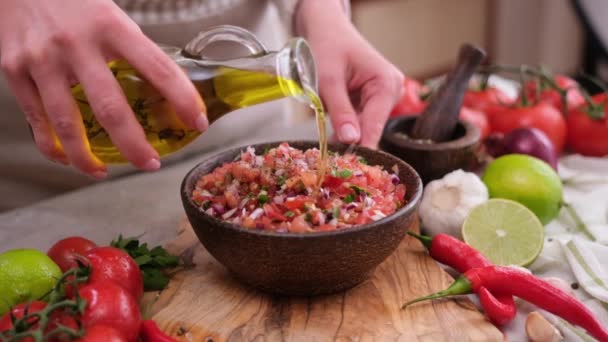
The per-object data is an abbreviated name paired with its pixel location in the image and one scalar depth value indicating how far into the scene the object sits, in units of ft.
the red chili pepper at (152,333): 1.85
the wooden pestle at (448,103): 2.58
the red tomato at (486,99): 2.98
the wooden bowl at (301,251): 1.88
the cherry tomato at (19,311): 1.75
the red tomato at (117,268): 1.92
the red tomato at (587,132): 2.78
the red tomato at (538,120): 2.79
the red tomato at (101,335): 1.70
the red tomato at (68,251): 2.03
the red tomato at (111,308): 1.77
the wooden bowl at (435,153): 2.48
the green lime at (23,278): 1.89
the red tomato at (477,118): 2.83
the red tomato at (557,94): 2.95
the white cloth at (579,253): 2.01
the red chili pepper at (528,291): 1.93
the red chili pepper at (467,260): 1.98
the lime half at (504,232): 2.17
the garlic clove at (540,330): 1.92
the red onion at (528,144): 2.61
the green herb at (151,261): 2.06
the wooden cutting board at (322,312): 1.90
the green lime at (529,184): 2.34
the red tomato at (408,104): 2.93
